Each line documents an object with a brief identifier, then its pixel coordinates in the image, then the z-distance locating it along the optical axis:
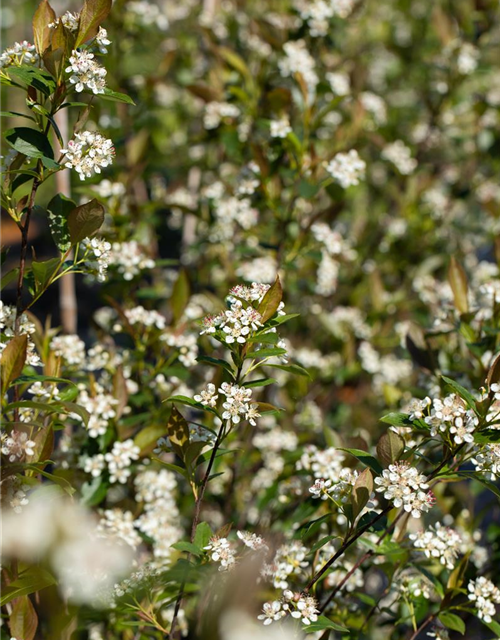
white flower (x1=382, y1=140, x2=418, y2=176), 3.55
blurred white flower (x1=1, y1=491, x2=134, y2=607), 2.61
